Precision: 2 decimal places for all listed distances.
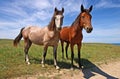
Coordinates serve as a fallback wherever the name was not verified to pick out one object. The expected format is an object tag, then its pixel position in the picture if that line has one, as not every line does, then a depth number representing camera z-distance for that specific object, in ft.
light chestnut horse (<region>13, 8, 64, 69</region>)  13.84
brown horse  12.98
